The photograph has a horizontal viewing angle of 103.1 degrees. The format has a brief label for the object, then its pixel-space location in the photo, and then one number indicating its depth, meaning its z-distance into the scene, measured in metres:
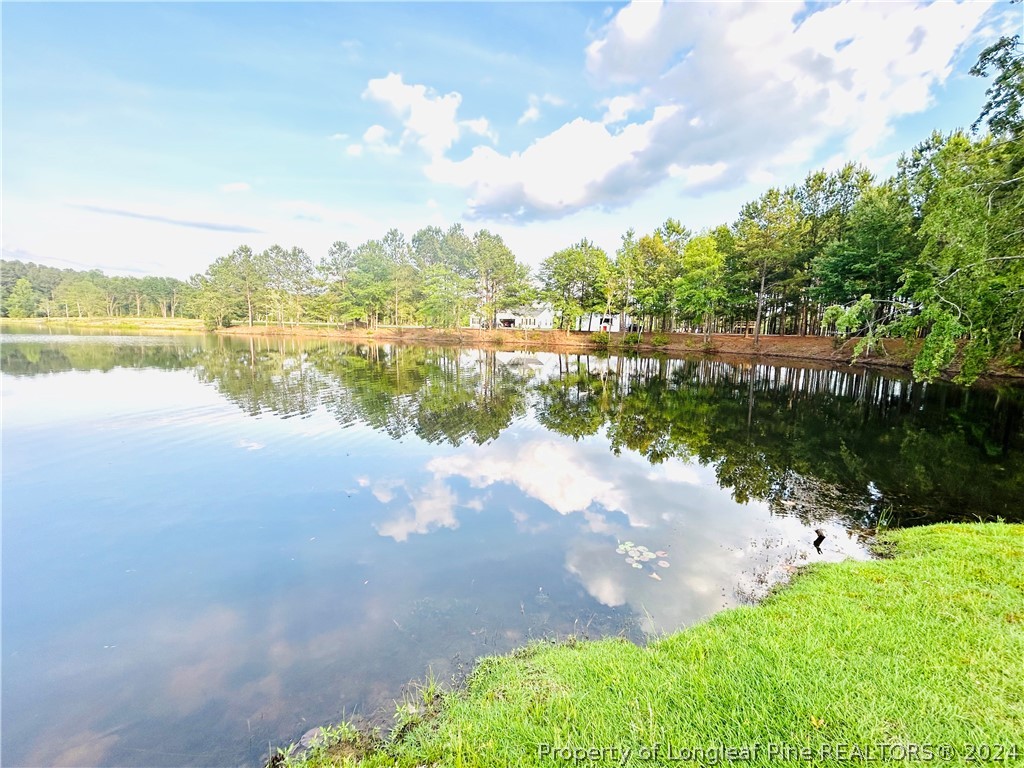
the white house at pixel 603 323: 60.49
